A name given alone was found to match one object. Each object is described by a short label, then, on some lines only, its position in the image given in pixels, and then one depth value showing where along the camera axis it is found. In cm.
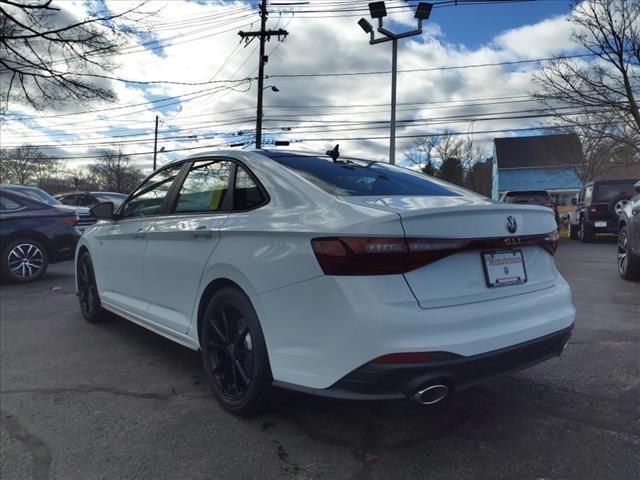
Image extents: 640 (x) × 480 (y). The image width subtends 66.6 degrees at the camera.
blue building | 5262
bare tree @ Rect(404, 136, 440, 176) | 5730
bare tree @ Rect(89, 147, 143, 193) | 6588
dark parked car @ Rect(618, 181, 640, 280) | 651
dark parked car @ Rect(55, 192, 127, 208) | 1429
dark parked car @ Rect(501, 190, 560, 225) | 1556
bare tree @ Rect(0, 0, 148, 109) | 1262
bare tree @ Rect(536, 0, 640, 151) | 1692
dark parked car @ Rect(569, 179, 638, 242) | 1374
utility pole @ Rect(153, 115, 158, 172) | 5003
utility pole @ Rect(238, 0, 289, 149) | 2488
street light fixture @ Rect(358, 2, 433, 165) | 1477
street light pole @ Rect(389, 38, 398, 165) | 1551
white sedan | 212
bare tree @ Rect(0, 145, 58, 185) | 5978
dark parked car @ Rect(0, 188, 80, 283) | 764
